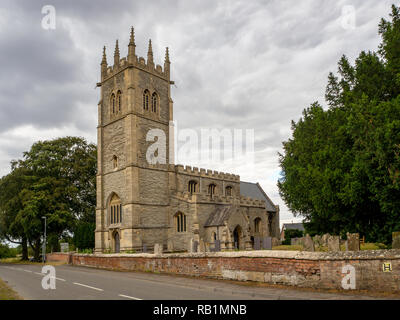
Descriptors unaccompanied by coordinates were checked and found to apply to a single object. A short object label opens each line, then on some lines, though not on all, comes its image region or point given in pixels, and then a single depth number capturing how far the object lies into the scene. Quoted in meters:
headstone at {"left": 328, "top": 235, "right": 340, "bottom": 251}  16.47
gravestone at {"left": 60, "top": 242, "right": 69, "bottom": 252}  38.41
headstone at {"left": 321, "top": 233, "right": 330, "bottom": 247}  22.65
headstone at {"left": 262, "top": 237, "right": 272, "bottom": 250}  26.71
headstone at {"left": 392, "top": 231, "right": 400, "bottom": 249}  11.52
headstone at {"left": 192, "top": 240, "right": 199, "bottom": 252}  23.89
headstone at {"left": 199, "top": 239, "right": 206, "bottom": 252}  25.04
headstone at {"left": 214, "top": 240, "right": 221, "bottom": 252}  25.79
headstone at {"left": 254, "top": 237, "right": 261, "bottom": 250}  27.33
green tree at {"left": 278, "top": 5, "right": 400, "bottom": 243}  16.50
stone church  33.62
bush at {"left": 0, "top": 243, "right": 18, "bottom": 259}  68.38
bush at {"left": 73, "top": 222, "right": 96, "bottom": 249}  42.56
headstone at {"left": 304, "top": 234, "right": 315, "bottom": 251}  15.24
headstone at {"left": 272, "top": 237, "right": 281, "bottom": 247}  33.69
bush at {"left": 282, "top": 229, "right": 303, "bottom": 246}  49.67
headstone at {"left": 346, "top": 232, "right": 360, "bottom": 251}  14.47
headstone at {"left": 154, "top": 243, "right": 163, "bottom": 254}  21.90
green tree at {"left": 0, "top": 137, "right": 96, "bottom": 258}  39.72
